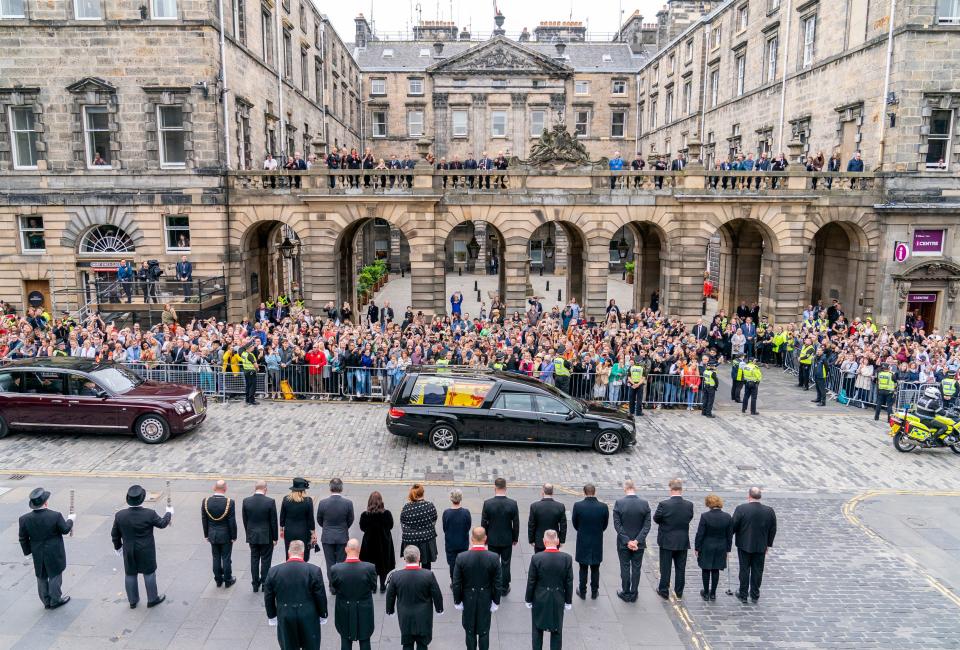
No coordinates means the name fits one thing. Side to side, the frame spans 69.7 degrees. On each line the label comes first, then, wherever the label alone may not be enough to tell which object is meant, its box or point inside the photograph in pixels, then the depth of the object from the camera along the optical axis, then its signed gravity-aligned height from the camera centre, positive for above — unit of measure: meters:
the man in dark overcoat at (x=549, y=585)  7.45 -3.85
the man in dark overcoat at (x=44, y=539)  8.27 -3.79
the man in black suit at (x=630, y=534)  8.84 -3.90
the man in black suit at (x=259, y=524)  8.68 -3.74
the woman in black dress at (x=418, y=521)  8.55 -3.63
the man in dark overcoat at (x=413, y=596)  6.98 -3.75
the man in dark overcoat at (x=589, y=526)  8.73 -3.76
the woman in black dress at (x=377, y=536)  8.52 -3.86
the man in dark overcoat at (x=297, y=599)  7.01 -3.80
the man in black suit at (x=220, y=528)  8.65 -3.83
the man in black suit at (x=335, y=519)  8.81 -3.71
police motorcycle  14.95 -4.20
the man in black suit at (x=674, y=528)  8.80 -3.80
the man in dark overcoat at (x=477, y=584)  7.43 -3.84
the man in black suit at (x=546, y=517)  8.70 -3.64
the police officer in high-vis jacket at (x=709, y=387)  17.30 -3.98
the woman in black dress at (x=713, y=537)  8.76 -3.92
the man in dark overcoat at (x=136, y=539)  8.30 -3.81
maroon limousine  14.48 -3.77
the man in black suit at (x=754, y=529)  8.82 -3.81
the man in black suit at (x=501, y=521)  8.83 -3.75
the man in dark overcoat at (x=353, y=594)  7.11 -3.79
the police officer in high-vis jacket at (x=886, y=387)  17.28 -3.87
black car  14.56 -3.94
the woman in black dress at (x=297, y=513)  8.73 -3.62
